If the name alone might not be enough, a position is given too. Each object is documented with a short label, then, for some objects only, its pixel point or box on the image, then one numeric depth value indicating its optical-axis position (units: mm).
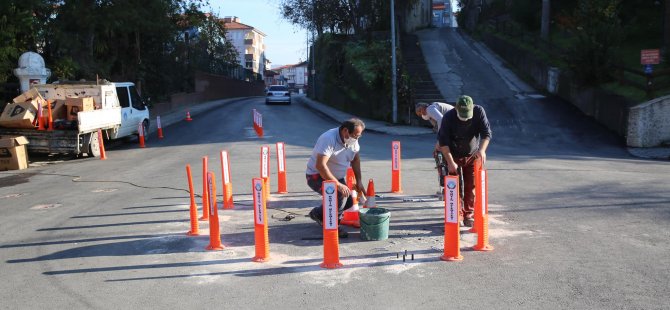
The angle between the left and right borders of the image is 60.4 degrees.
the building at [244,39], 127312
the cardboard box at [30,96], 16250
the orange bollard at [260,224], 5984
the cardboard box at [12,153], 14625
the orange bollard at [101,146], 16595
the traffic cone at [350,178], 8334
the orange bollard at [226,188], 8789
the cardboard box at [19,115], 15438
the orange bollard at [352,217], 7467
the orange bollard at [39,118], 15736
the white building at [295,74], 175338
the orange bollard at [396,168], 10094
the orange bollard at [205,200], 7243
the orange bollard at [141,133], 19578
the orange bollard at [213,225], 6727
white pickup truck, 15836
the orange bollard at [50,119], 15719
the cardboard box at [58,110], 16203
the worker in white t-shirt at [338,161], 6707
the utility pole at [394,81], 25219
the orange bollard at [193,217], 7413
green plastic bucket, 6953
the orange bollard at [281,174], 10453
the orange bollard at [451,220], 6008
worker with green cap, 7219
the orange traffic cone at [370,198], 7730
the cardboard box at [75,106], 16125
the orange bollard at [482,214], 6461
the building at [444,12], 81562
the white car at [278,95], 44781
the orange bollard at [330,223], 5828
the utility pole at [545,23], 28672
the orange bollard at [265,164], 9219
